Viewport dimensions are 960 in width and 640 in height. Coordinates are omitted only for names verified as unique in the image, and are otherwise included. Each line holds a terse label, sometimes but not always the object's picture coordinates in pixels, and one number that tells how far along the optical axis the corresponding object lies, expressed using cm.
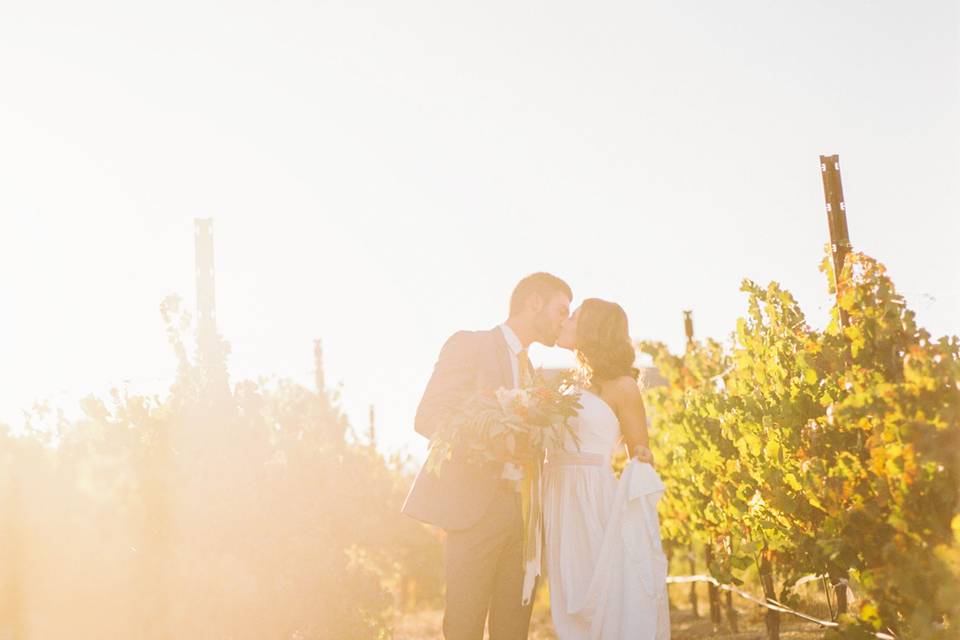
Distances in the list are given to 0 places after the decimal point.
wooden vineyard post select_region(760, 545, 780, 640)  1001
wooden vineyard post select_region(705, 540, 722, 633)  1406
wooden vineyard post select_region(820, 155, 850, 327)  783
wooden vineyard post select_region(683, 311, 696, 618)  1574
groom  602
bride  640
